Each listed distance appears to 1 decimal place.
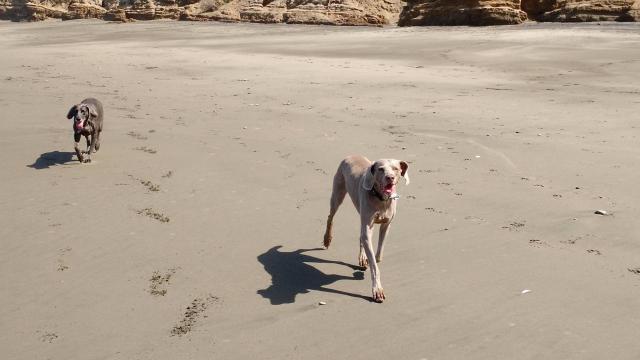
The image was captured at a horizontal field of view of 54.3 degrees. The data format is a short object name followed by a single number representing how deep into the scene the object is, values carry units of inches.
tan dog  205.3
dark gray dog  372.8
